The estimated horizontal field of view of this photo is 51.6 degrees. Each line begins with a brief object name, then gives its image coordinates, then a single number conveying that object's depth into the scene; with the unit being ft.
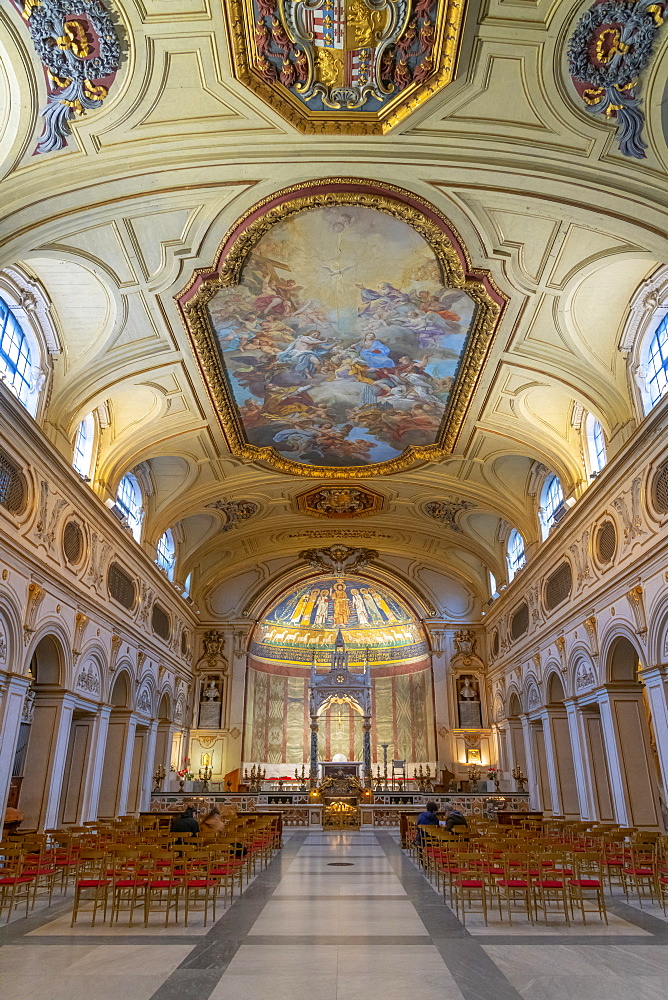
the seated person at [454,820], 44.91
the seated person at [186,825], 39.67
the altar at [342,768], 101.19
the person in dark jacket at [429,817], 49.34
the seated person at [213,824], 41.32
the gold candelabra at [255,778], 90.63
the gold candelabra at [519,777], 83.10
